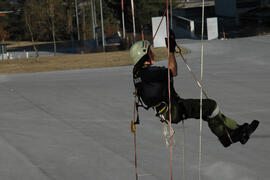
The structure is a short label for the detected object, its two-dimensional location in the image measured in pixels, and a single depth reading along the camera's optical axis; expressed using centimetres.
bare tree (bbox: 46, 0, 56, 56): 9181
